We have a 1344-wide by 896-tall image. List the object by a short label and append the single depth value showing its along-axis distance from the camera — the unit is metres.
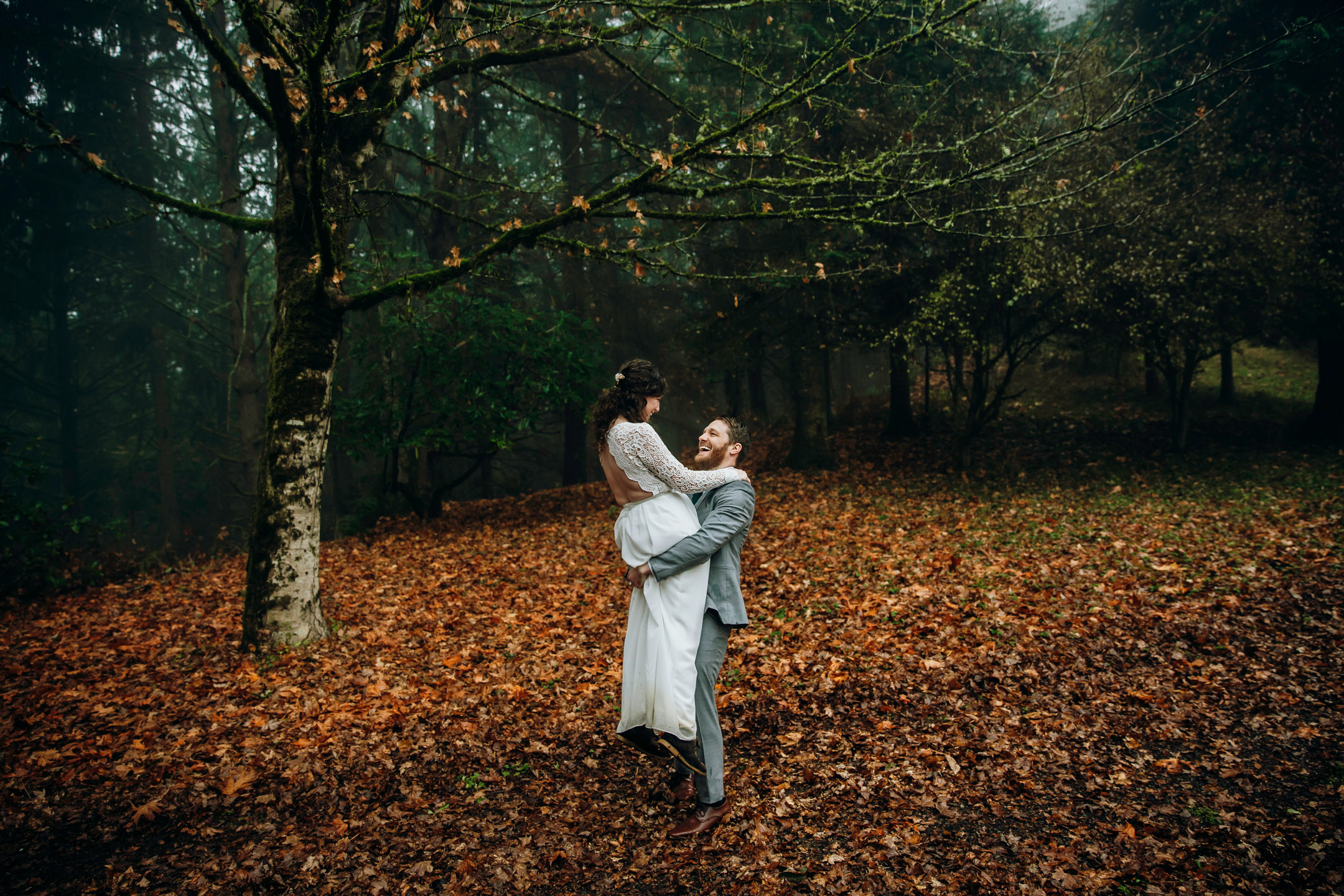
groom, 3.61
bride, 3.53
